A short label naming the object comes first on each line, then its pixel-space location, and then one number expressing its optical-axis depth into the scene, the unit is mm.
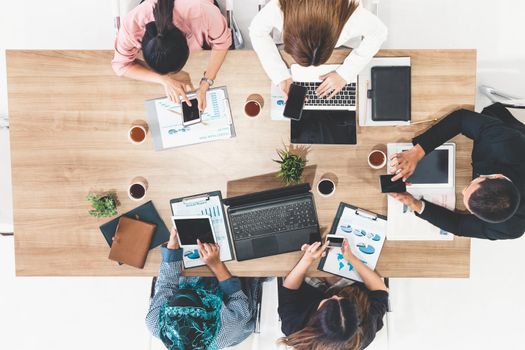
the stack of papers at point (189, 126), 1880
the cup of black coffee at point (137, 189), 1917
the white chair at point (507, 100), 2088
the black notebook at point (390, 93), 1826
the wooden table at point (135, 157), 1871
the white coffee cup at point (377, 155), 1871
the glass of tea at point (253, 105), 1875
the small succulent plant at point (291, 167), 1806
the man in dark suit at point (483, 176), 1622
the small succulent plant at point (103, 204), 1878
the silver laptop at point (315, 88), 1850
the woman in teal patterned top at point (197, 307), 1755
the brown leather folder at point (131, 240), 1893
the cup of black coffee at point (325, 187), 1889
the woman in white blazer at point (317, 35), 1439
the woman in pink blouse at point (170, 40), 1591
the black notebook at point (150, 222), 1925
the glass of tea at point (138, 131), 1892
